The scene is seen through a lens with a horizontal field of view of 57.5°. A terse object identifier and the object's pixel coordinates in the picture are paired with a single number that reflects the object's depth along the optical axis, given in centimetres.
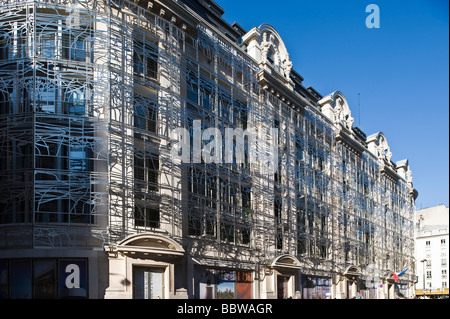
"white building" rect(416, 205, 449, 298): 6731
